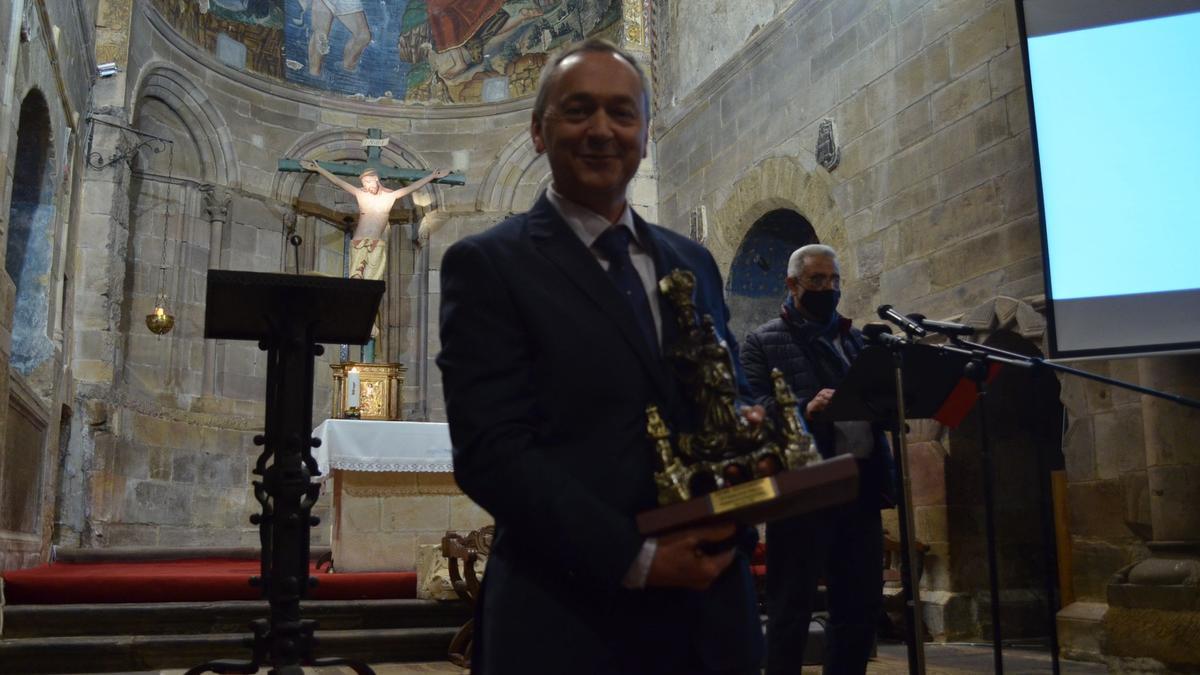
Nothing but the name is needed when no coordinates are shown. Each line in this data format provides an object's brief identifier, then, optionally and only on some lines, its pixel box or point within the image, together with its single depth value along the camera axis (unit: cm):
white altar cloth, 607
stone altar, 617
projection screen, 420
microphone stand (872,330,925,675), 298
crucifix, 1007
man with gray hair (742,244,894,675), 294
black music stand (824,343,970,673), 299
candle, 761
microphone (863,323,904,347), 307
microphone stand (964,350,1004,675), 329
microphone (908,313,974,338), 344
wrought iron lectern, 335
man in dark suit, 115
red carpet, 507
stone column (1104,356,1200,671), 444
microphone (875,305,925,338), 334
